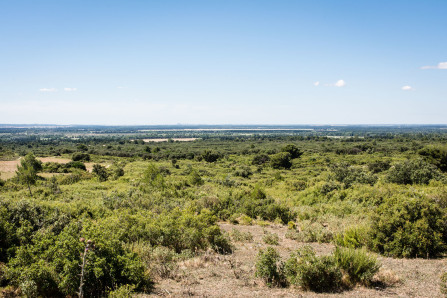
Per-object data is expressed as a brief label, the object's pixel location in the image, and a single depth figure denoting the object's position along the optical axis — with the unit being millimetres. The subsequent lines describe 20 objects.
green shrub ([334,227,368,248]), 11916
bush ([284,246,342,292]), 8062
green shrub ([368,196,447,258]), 10703
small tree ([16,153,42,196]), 27780
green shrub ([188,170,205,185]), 34584
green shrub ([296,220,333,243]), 13609
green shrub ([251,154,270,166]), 71625
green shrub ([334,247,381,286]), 8289
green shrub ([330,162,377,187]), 29500
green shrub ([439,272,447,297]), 7477
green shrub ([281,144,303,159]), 79875
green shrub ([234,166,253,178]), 50894
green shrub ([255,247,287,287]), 8391
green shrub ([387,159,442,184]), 27797
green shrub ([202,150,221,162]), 77688
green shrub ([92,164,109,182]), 44312
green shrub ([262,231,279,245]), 13180
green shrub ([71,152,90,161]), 76644
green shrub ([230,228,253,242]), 13695
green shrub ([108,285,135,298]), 6445
